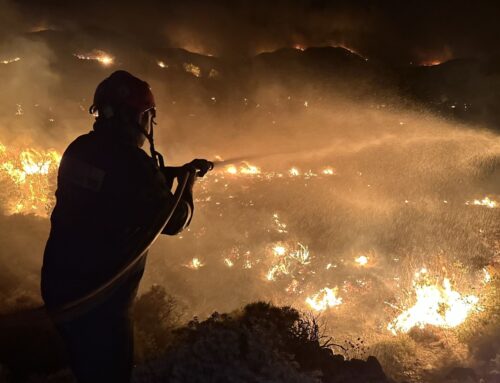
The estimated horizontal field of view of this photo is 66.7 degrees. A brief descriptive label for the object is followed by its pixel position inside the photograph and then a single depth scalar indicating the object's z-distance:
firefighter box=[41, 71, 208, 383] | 2.35
